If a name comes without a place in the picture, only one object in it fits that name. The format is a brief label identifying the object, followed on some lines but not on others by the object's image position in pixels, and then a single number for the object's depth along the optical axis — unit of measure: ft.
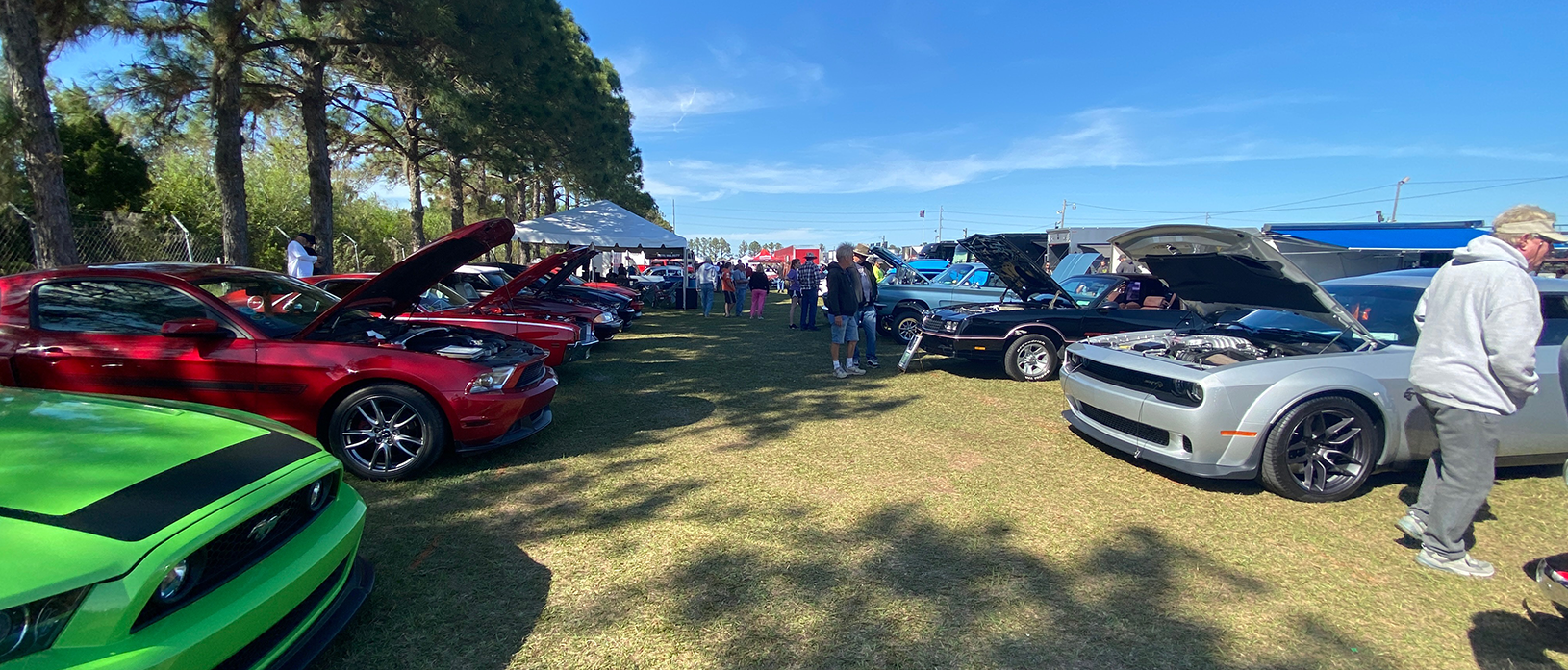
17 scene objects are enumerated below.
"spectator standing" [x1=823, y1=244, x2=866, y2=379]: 25.26
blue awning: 51.90
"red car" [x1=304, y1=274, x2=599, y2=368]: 22.24
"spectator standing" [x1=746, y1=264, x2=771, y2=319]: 52.11
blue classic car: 35.06
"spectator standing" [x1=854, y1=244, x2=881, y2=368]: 26.55
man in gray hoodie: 9.42
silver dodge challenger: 12.31
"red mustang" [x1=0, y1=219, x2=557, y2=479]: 12.85
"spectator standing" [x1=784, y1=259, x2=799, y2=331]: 44.83
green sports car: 5.05
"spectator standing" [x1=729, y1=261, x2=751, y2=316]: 52.95
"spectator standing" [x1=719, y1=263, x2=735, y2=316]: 53.26
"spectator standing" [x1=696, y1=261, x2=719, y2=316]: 52.54
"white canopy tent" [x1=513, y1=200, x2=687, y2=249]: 46.70
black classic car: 24.66
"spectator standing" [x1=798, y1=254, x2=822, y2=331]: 41.68
